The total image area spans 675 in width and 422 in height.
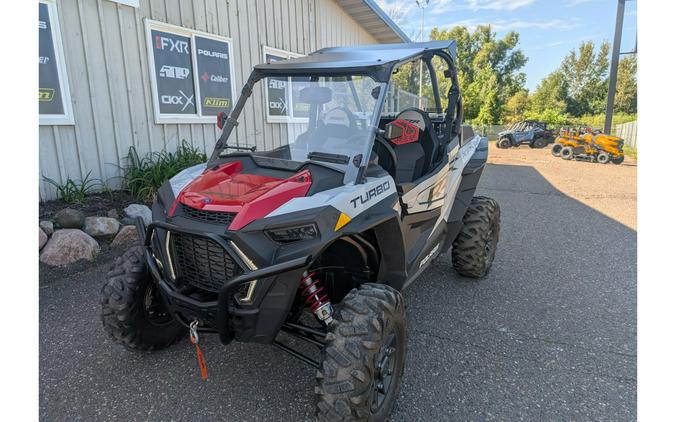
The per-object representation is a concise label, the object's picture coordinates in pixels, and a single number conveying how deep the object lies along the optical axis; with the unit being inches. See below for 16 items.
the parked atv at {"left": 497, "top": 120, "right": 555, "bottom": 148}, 851.4
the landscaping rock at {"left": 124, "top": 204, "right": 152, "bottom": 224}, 193.0
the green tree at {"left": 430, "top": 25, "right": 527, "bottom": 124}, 1771.7
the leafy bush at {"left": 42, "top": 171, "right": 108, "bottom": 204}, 192.1
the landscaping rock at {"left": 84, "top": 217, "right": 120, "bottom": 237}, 173.9
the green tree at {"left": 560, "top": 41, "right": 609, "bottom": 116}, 1915.6
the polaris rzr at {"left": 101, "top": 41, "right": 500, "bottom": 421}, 79.3
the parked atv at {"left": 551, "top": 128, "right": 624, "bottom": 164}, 583.8
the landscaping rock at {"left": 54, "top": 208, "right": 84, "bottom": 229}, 169.8
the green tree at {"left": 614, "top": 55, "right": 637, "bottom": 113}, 1727.4
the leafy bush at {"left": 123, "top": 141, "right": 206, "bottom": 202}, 216.1
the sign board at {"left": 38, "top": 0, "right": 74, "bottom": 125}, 182.7
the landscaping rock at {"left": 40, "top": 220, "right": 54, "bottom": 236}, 163.8
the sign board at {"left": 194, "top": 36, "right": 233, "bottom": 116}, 260.2
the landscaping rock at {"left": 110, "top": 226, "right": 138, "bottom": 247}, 178.2
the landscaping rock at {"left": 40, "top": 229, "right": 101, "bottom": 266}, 158.7
